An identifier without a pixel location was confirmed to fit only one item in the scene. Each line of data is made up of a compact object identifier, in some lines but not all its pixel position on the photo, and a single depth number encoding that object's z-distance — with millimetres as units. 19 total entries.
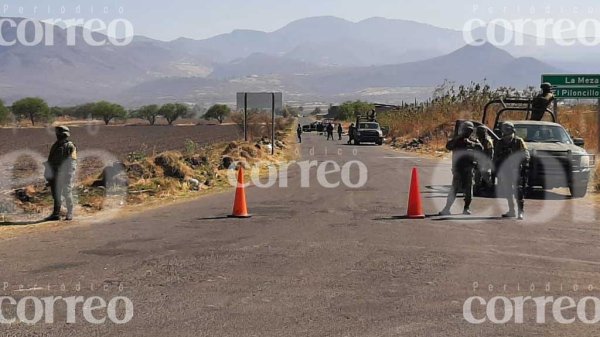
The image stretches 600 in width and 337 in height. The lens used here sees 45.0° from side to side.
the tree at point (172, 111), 172250
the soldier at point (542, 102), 19772
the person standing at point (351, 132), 56644
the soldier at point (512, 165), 13578
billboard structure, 37794
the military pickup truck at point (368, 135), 54781
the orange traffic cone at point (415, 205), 13859
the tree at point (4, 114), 127500
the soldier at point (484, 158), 15492
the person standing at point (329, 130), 65625
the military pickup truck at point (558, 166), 17406
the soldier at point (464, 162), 13883
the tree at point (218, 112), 163125
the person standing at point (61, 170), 13988
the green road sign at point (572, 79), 25969
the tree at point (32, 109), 149625
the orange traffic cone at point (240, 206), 14297
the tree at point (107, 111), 166150
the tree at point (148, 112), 168062
